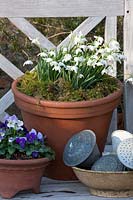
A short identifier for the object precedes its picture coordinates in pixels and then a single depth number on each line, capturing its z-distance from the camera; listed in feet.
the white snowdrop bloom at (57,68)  9.69
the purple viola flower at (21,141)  9.24
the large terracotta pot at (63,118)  9.65
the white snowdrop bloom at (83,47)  10.01
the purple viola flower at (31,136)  9.38
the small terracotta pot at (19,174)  9.07
